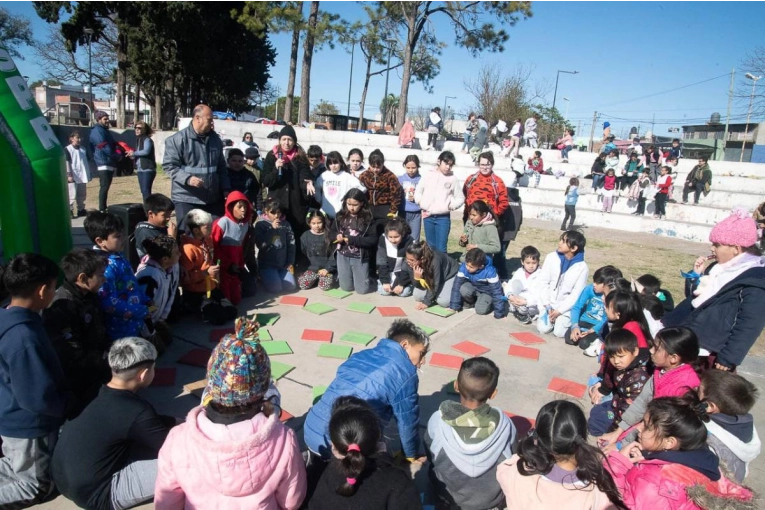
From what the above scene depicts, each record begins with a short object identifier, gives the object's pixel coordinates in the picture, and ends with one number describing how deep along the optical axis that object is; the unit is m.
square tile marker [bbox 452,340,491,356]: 4.67
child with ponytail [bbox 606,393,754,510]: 2.09
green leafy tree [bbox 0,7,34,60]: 38.34
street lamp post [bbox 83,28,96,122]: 24.71
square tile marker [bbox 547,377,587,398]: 4.04
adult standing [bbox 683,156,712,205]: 14.12
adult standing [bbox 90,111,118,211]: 9.32
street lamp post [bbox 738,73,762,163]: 26.50
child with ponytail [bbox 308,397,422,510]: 1.94
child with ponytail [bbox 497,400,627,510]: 2.01
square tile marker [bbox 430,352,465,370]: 4.36
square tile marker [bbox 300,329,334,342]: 4.68
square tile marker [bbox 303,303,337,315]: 5.39
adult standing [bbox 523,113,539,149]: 20.12
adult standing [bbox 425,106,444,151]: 19.28
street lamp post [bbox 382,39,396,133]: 27.91
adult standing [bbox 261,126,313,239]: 6.45
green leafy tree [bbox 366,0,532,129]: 22.78
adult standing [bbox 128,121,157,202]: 9.05
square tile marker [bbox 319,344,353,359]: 4.34
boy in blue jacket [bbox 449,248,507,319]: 5.60
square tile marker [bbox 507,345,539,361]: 4.67
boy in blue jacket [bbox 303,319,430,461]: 2.61
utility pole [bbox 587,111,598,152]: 31.86
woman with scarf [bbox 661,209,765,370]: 3.16
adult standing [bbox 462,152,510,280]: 6.64
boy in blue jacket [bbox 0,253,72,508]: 2.45
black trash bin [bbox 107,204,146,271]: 4.90
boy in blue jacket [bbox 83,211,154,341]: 3.57
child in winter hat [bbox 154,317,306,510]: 1.98
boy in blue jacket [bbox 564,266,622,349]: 4.79
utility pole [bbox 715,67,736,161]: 32.08
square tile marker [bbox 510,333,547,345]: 5.04
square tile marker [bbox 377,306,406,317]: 5.48
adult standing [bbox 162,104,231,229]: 5.25
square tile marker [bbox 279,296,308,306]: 5.61
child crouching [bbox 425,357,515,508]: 2.48
